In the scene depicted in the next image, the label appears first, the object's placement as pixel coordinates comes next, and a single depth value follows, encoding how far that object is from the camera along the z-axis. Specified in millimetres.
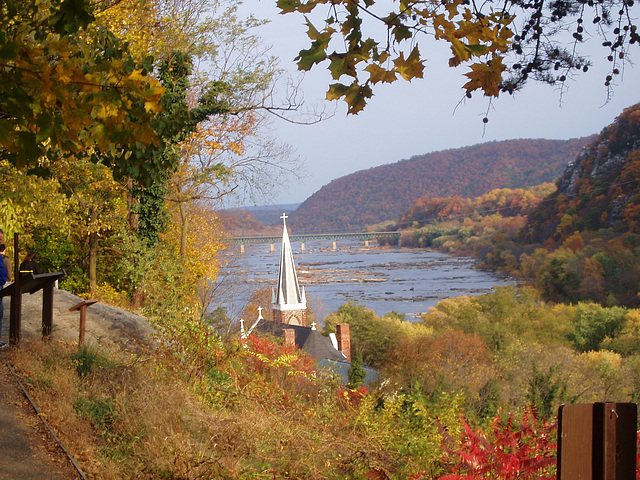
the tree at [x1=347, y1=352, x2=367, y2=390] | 20766
